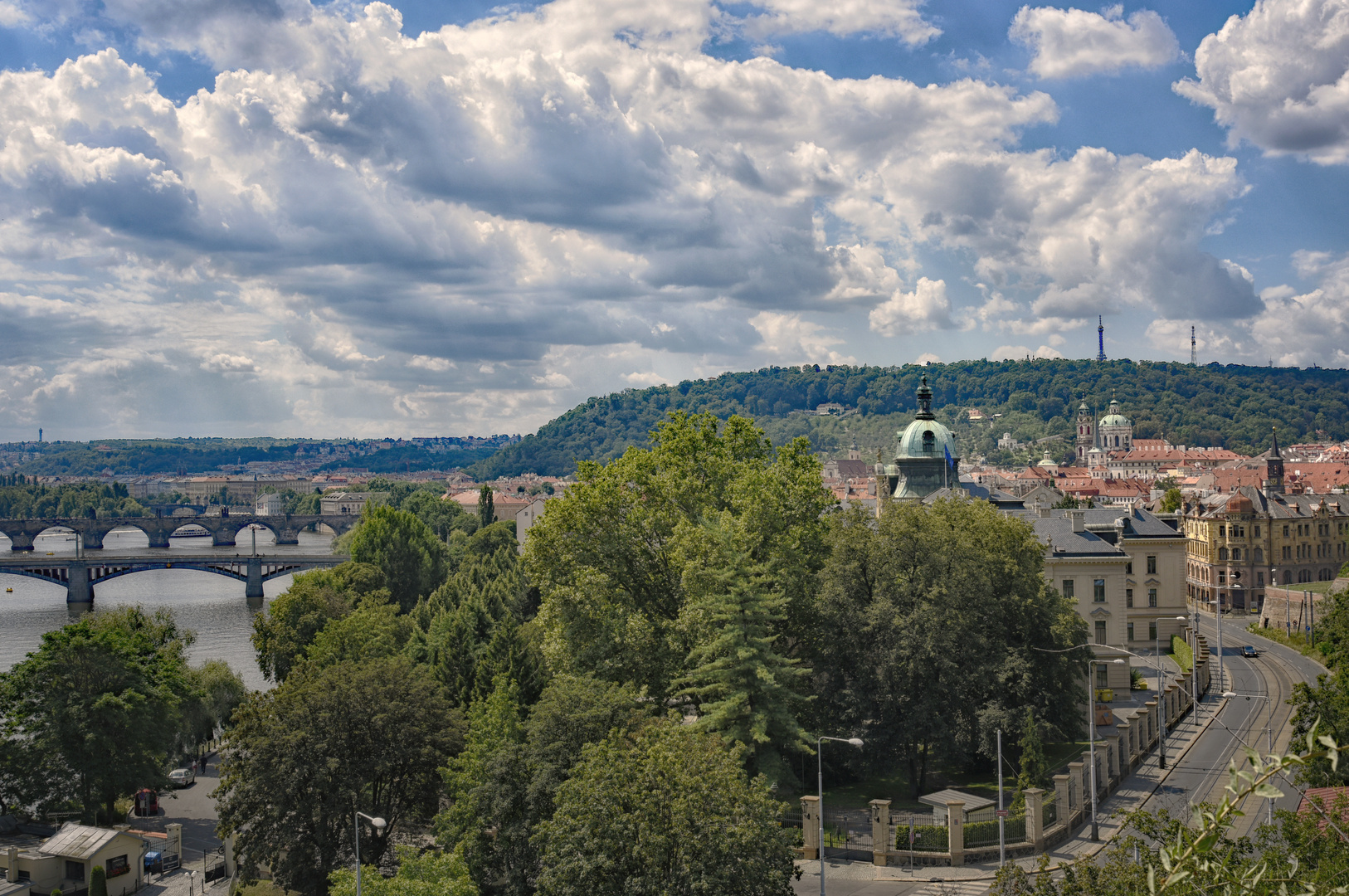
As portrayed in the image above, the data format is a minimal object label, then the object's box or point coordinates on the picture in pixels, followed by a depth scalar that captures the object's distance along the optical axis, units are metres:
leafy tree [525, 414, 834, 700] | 44.31
